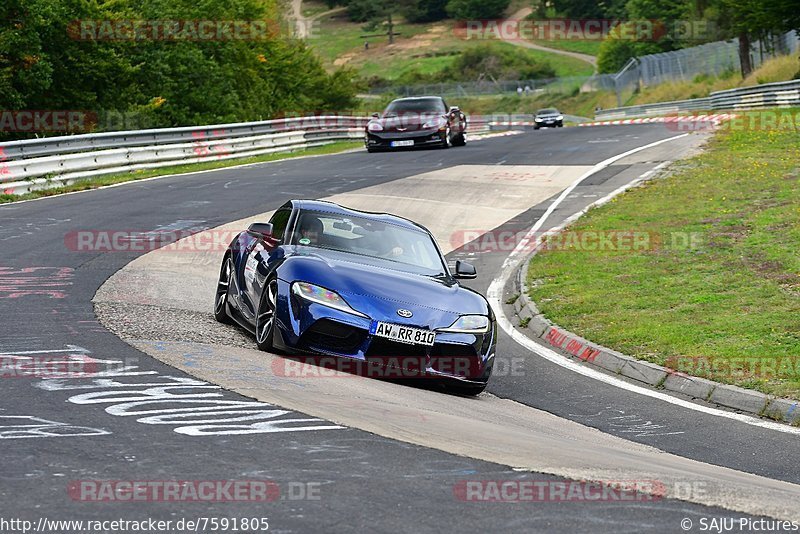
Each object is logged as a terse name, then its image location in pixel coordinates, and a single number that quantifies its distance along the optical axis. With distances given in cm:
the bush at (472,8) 16739
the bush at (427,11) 17000
